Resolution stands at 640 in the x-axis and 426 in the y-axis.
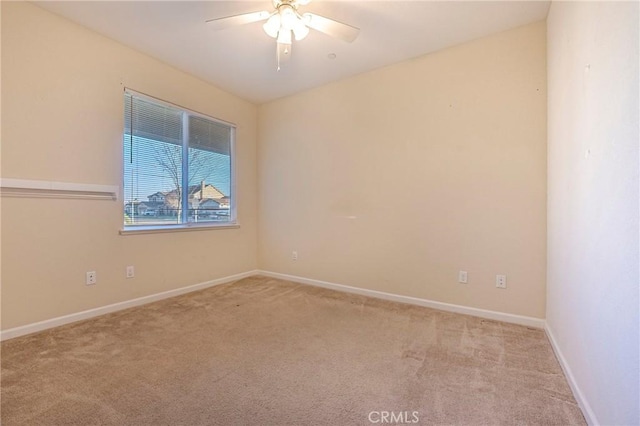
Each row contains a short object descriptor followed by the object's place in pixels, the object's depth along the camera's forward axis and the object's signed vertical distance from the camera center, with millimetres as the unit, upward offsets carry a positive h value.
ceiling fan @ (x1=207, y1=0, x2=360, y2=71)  1936 +1313
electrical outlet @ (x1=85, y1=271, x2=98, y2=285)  2512 -585
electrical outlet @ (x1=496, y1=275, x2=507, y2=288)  2484 -618
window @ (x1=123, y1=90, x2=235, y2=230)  2881 +517
